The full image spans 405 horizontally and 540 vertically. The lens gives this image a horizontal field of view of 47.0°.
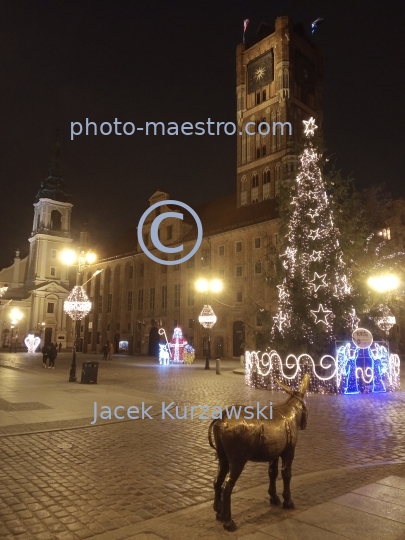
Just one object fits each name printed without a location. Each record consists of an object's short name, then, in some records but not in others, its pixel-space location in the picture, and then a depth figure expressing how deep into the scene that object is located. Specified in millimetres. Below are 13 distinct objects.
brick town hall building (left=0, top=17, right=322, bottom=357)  46250
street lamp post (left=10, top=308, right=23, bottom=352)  56500
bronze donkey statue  4652
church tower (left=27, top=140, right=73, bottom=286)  77500
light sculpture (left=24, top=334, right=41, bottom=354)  52219
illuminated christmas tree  18266
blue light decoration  17562
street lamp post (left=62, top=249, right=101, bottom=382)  22594
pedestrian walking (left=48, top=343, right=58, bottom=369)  28062
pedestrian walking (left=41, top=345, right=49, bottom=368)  28375
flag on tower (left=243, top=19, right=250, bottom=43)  65569
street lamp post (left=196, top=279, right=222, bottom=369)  29262
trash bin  19312
